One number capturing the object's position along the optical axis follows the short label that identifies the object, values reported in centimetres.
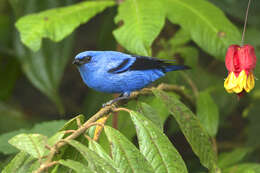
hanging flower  411
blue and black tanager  534
